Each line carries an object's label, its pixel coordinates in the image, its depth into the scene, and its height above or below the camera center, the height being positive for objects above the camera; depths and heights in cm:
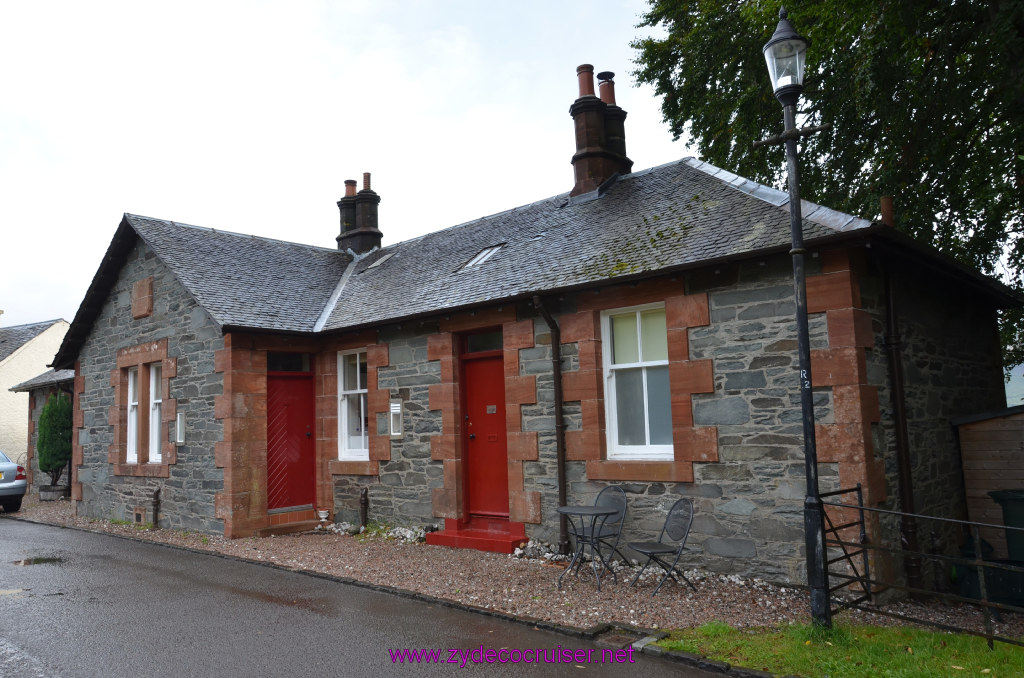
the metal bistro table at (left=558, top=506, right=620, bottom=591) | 755 -134
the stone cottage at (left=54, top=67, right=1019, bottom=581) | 729 +59
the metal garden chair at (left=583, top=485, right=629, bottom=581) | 811 -125
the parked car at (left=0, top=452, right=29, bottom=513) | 1574 -120
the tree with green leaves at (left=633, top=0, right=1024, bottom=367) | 906 +416
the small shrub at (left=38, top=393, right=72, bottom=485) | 1836 -18
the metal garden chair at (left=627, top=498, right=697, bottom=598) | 697 -132
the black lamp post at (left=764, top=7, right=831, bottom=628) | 547 +88
